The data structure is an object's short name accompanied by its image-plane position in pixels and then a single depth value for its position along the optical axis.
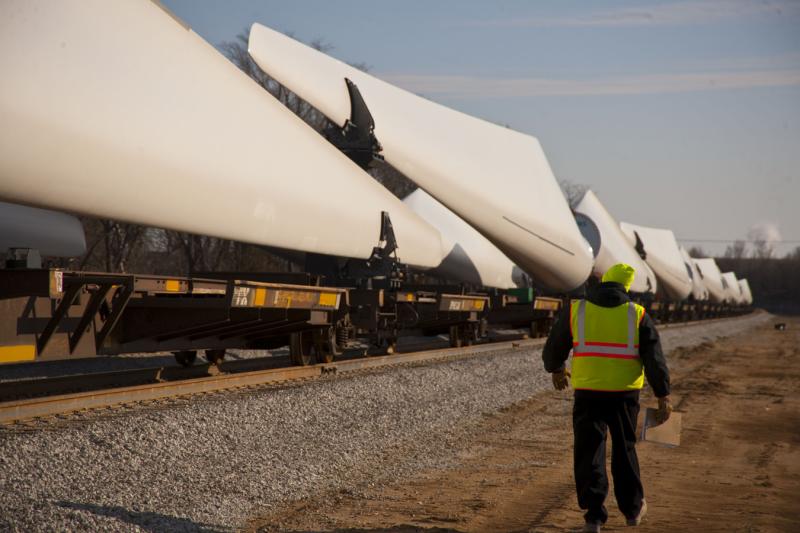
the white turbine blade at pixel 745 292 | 124.56
